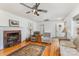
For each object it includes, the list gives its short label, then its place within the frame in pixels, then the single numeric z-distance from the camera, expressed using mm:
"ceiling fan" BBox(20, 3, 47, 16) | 1803
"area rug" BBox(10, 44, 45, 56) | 1990
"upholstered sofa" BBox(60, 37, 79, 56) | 1720
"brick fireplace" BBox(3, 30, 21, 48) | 1944
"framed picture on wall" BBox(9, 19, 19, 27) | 1824
